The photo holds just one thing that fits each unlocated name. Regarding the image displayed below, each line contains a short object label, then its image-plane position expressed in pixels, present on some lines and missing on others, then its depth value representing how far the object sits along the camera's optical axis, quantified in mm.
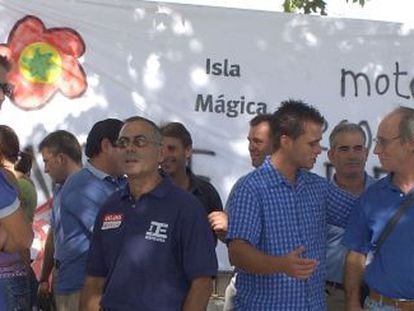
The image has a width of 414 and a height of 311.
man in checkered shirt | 5366
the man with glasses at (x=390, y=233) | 5317
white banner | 8424
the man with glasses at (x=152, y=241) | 5078
